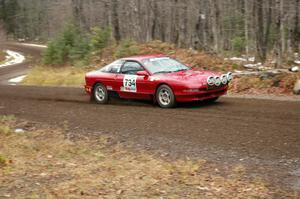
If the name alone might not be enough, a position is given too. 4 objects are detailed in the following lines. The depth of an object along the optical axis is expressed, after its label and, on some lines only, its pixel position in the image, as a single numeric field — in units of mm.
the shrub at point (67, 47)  27734
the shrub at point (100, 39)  27516
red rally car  12022
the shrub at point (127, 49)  24547
